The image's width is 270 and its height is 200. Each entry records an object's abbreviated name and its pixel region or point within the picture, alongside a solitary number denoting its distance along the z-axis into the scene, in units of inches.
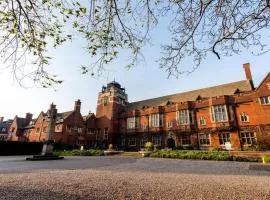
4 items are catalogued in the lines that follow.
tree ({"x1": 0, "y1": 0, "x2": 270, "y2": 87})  195.5
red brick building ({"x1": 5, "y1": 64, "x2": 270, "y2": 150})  1029.8
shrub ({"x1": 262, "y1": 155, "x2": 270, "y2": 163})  535.8
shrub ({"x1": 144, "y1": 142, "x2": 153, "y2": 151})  1084.0
